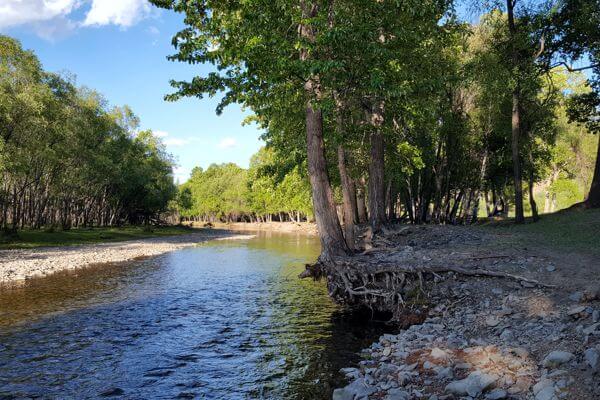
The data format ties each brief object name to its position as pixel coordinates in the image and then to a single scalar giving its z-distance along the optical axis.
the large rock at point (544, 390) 6.72
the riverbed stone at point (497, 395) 7.23
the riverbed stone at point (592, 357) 7.03
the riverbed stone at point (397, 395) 8.04
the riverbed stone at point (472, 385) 7.58
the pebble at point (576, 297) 10.39
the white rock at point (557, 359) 7.68
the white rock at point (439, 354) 9.34
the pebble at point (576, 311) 9.39
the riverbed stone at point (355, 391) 8.71
